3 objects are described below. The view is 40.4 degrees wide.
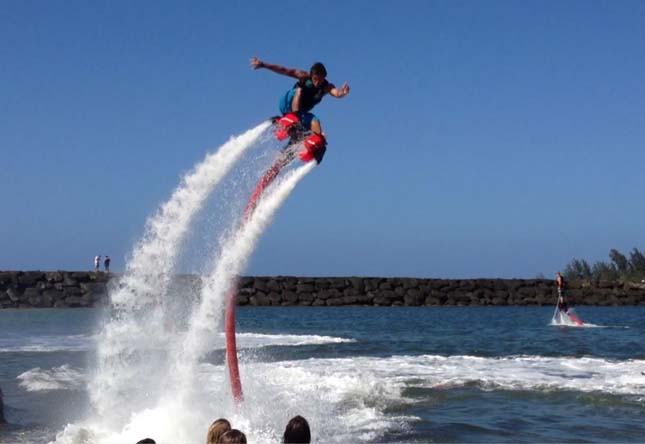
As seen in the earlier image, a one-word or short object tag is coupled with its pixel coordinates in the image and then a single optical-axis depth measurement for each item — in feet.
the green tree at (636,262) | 244.01
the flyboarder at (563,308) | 135.32
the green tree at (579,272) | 250.57
